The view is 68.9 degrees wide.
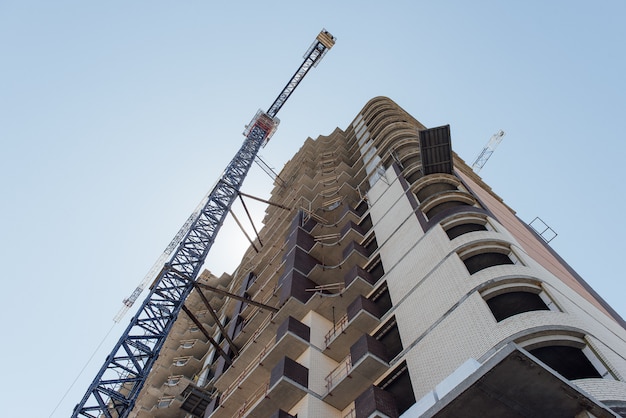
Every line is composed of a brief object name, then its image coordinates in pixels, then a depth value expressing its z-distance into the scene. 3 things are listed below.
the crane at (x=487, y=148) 62.24
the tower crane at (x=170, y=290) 25.86
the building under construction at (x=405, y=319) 12.45
